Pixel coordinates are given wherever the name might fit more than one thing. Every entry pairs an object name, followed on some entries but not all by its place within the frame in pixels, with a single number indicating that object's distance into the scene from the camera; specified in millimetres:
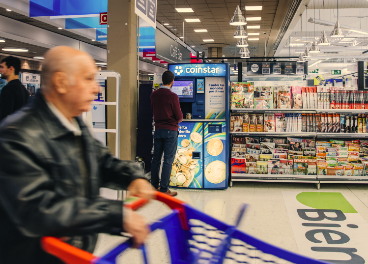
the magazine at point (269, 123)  5242
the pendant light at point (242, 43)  10334
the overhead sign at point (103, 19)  4996
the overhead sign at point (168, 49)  5991
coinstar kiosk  5008
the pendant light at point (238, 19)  6912
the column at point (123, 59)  4387
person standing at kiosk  4438
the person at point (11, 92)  3705
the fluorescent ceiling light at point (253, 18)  12430
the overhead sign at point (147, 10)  3509
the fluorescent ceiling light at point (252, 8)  10913
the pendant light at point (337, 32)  8258
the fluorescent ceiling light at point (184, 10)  11240
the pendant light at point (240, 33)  8427
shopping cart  922
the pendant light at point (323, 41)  9295
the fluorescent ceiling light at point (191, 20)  12653
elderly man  892
